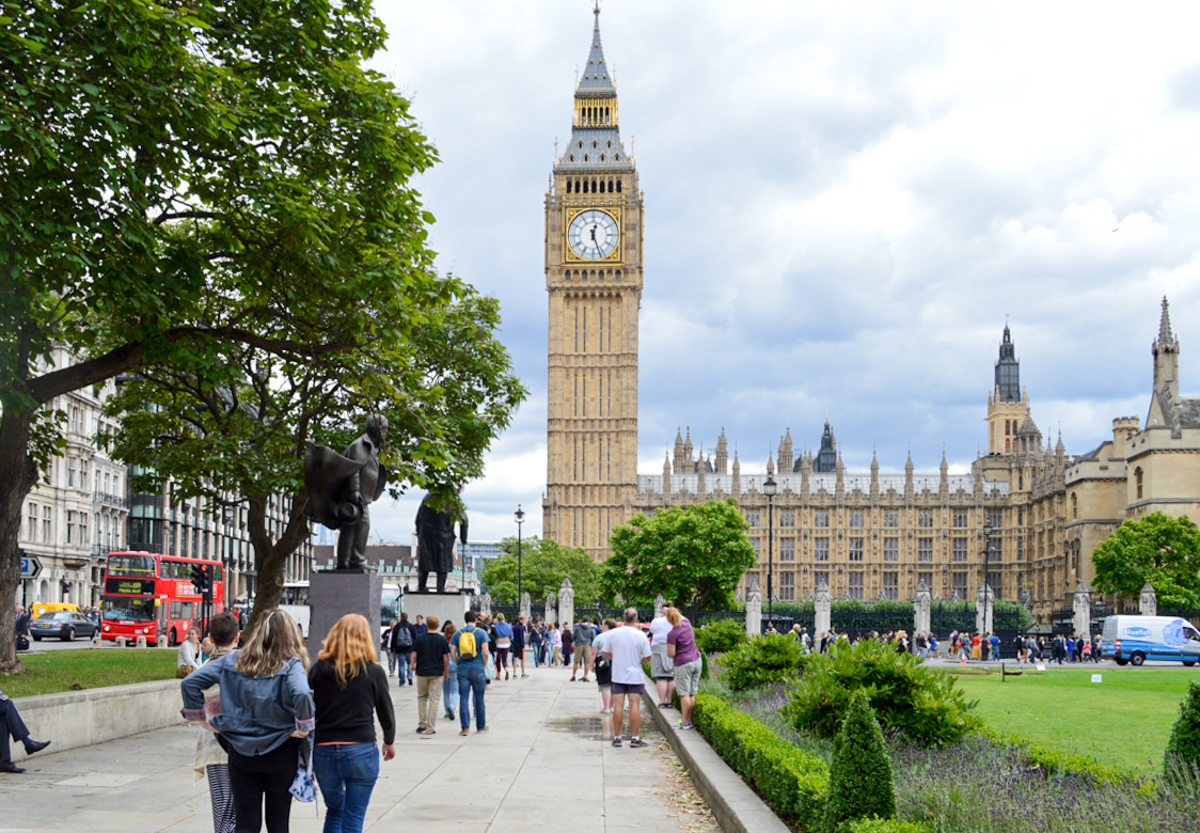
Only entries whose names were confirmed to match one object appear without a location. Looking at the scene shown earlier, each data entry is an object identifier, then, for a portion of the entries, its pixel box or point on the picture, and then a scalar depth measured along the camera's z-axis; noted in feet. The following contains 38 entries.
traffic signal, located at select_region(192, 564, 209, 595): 119.96
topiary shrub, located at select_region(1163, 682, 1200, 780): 26.20
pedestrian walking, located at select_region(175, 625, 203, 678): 57.98
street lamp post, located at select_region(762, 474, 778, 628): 147.13
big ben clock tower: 339.16
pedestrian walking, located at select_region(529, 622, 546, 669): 146.03
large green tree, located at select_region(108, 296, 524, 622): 70.34
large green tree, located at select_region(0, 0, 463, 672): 43.50
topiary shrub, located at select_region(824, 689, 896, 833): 23.94
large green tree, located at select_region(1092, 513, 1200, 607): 236.43
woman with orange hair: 24.23
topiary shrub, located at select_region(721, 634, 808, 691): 58.44
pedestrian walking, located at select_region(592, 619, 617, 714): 57.11
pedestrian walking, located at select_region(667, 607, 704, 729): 52.47
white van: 155.12
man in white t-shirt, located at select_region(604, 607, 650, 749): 50.96
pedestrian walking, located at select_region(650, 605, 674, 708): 57.88
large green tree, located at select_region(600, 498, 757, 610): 243.19
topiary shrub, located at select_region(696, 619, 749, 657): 81.87
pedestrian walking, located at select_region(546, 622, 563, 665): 149.28
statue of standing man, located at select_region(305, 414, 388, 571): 50.11
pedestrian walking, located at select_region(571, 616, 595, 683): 109.91
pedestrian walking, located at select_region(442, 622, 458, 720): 60.03
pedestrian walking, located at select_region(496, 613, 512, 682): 86.38
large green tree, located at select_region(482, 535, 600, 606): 302.66
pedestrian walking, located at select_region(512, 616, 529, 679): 110.52
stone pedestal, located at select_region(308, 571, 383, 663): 51.11
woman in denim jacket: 22.34
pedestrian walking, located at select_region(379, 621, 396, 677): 96.46
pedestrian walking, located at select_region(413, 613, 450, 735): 54.13
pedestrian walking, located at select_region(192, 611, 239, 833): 23.70
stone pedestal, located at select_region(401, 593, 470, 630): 84.28
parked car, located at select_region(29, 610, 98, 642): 150.30
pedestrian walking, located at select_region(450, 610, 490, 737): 54.65
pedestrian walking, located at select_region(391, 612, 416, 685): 79.15
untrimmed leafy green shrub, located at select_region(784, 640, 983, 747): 36.50
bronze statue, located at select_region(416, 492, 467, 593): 88.53
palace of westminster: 305.94
